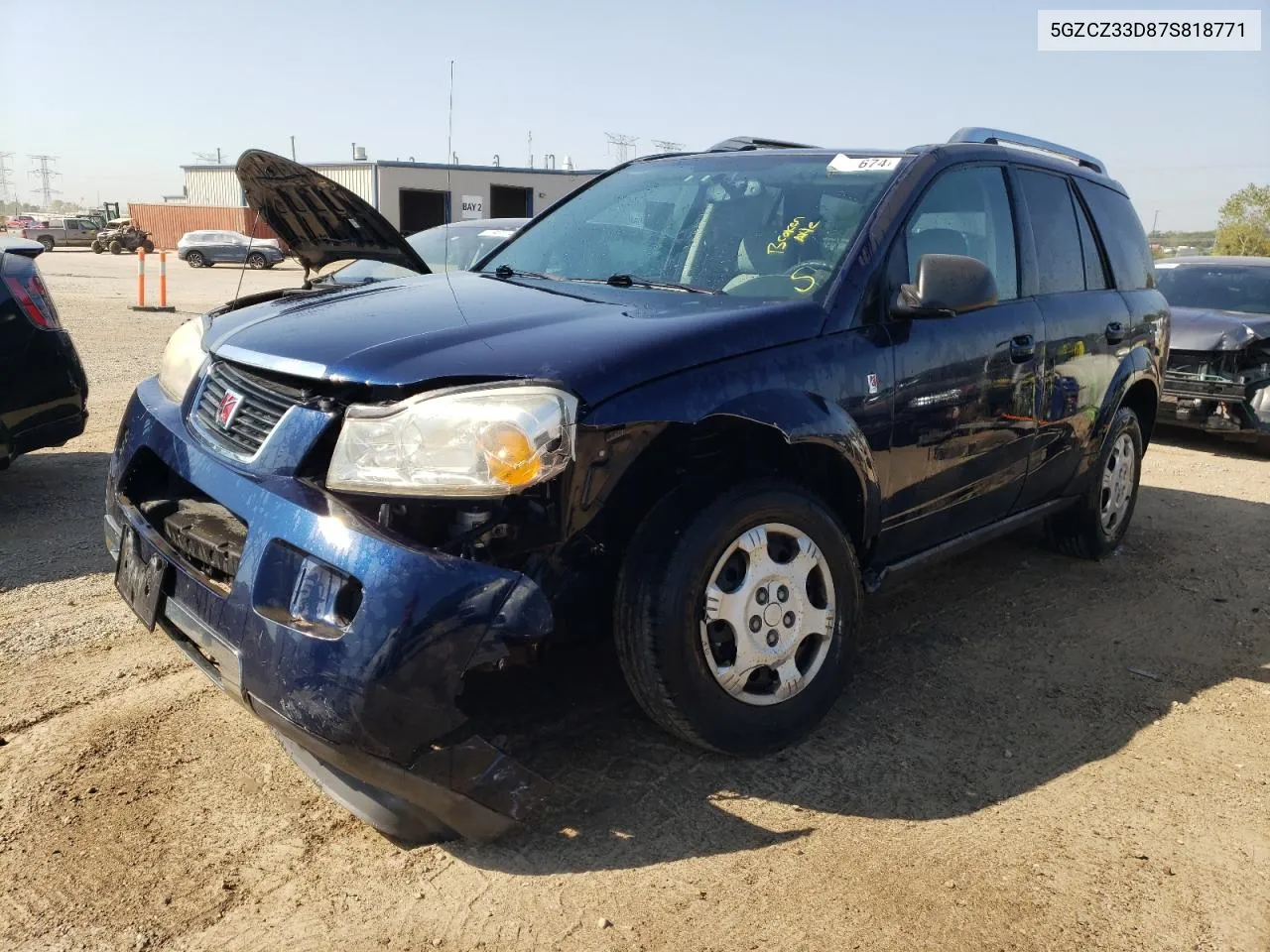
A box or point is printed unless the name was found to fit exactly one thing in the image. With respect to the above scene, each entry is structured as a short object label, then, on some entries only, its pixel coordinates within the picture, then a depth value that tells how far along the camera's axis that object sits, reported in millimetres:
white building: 36281
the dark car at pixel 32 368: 5027
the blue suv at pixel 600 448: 2314
